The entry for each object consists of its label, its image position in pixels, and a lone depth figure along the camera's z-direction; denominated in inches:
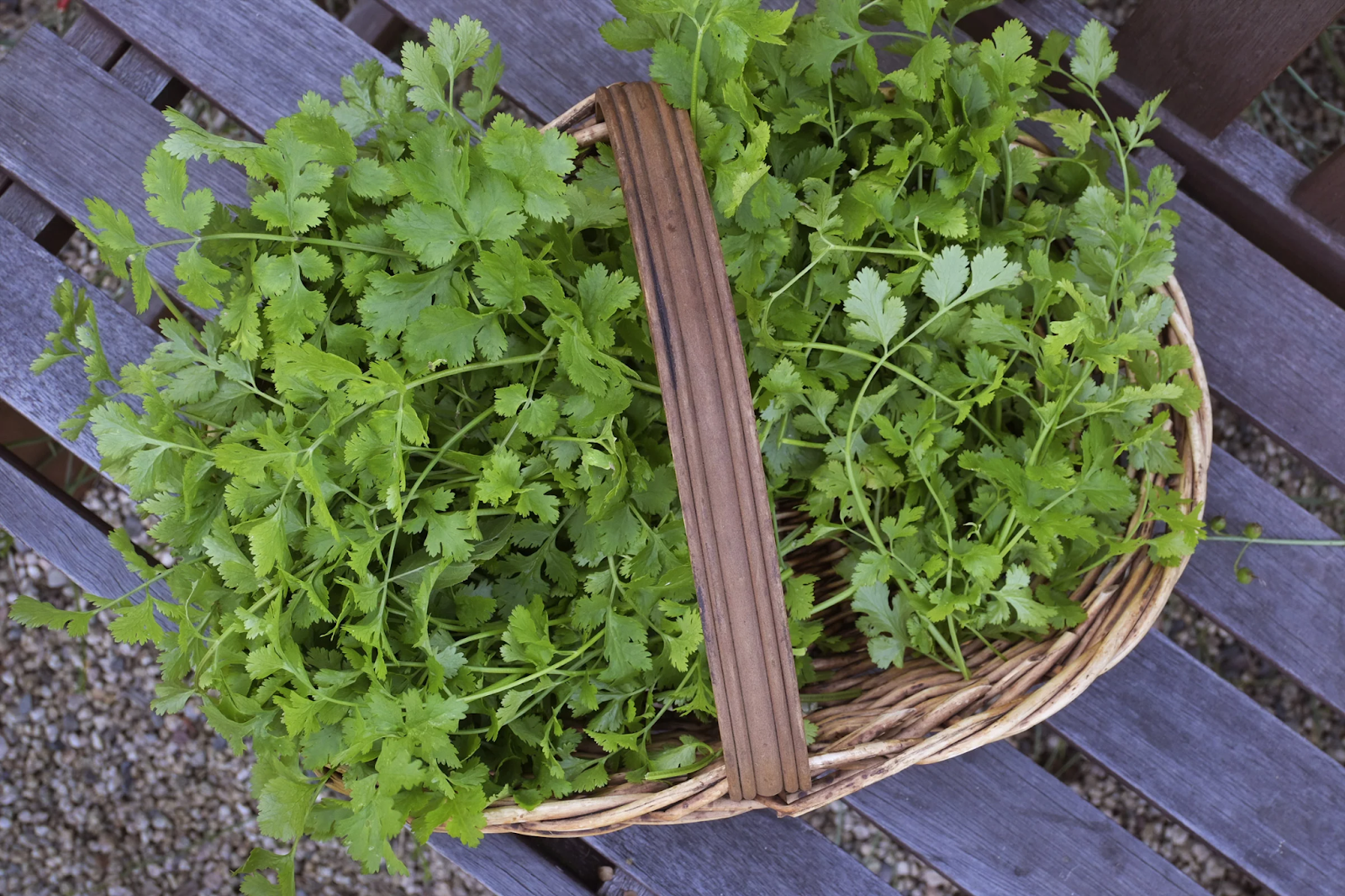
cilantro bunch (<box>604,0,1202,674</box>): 33.0
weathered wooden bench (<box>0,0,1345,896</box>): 44.4
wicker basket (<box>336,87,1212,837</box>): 34.7
